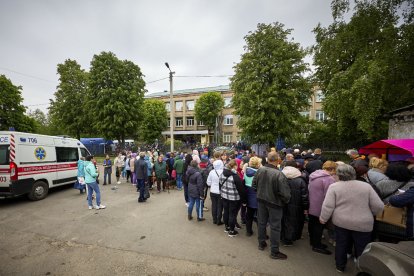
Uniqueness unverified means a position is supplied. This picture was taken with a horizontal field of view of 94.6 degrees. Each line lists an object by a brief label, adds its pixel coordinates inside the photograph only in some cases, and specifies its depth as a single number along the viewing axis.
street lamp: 13.43
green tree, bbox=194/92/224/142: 35.75
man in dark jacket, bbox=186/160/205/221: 5.56
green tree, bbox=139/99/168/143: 35.51
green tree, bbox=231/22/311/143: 15.42
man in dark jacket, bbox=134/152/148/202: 7.48
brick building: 39.91
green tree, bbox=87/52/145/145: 22.53
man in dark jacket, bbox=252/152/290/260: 3.73
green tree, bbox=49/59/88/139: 26.84
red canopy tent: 7.14
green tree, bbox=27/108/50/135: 54.28
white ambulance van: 6.73
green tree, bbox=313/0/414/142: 8.01
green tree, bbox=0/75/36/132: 25.78
